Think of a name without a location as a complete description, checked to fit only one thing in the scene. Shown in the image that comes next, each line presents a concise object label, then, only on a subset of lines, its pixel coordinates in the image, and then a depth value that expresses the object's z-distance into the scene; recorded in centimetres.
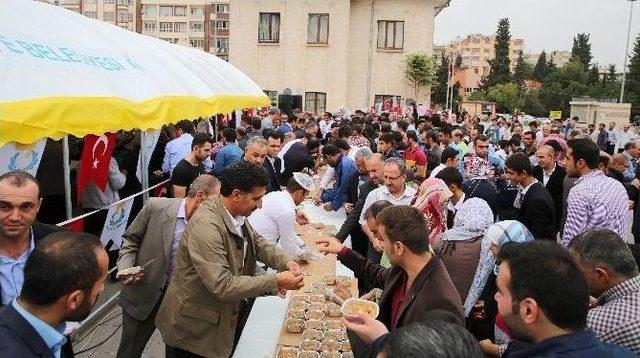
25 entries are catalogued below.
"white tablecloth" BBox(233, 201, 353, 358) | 389
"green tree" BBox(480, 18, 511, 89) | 7525
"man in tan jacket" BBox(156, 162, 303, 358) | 309
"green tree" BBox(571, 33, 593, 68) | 8656
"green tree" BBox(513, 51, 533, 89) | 7801
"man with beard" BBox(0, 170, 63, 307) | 284
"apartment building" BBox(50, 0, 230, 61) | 8694
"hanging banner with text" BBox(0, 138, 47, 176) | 393
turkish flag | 536
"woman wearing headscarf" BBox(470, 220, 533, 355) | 376
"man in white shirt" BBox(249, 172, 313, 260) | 485
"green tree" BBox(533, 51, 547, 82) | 9300
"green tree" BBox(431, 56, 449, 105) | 5903
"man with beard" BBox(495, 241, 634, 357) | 188
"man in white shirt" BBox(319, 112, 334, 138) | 1816
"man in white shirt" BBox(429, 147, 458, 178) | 720
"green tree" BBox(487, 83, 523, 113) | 6293
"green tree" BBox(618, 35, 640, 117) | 5609
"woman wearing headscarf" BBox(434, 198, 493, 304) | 403
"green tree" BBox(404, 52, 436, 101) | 2695
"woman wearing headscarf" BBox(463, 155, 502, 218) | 595
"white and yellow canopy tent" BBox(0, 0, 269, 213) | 389
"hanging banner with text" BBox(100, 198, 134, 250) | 577
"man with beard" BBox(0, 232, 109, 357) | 187
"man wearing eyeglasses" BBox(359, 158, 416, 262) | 528
